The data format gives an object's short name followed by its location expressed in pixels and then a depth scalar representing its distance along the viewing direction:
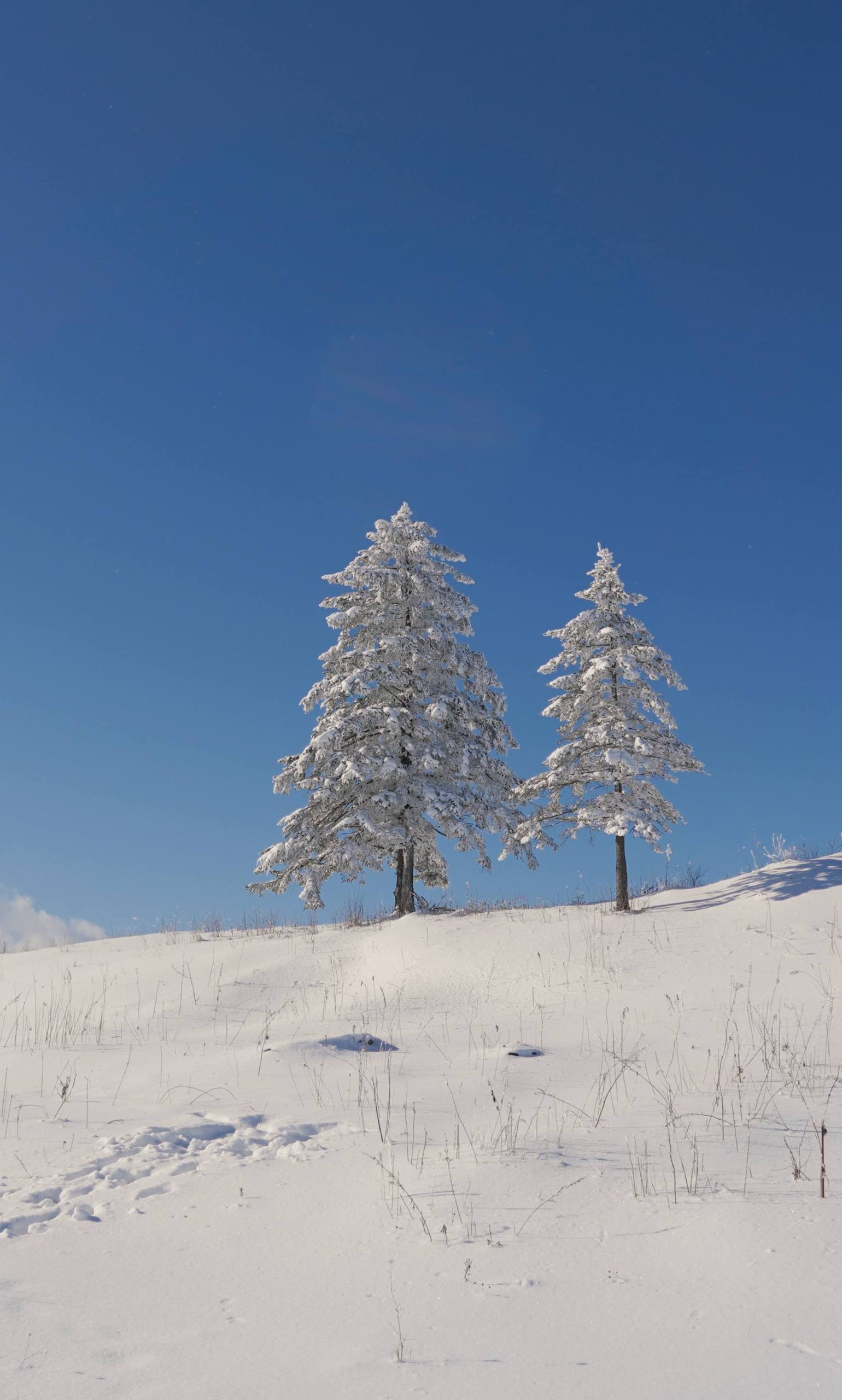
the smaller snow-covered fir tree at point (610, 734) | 20.00
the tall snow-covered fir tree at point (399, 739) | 21.17
